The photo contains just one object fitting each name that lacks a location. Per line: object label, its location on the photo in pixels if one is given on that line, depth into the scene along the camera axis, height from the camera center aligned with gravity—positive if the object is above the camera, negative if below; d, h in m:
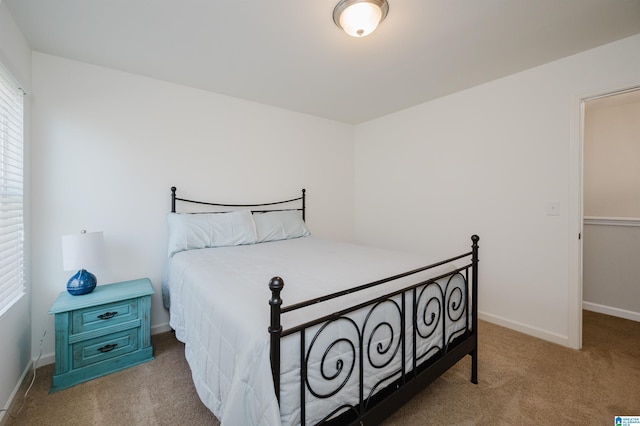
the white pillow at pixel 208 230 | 2.41 -0.18
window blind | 1.67 +0.11
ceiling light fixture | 1.58 +1.16
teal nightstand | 1.82 -0.86
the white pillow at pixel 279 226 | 2.93 -0.16
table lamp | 1.91 -0.33
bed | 1.00 -0.56
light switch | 2.37 +0.03
